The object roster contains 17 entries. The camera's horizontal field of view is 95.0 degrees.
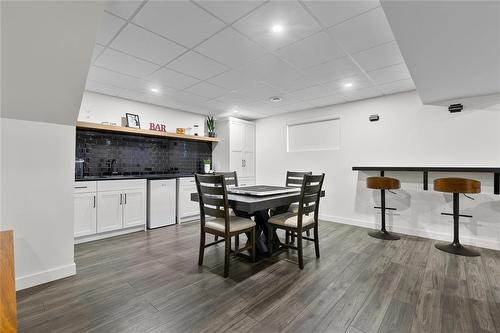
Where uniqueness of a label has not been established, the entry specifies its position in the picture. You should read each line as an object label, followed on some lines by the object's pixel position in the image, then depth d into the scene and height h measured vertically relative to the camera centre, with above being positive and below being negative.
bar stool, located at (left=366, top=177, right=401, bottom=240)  3.47 -0.32
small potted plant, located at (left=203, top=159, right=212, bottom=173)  5.31 +0.04
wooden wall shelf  3.58 +0.64
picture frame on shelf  4.17 +0.86
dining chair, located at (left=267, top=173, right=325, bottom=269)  2.44 -0.60
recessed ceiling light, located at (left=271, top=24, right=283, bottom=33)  2.08 +1.28
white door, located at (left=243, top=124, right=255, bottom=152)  5.74 +0.72
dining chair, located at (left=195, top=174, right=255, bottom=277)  2.25 -0.60
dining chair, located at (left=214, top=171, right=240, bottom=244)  3.68 -0.19
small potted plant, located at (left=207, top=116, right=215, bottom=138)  5.42 +0.94
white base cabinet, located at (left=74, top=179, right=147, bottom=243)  3.25 -0.63
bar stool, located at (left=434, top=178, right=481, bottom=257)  2.83 -0.32
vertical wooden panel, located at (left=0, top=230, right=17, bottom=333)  0.78 -0.51
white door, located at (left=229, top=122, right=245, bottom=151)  5.37 +0.74
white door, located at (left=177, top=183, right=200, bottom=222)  4.40 -0.76
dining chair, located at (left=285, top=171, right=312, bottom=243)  3.77 -0.21
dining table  2.14 -0.37
